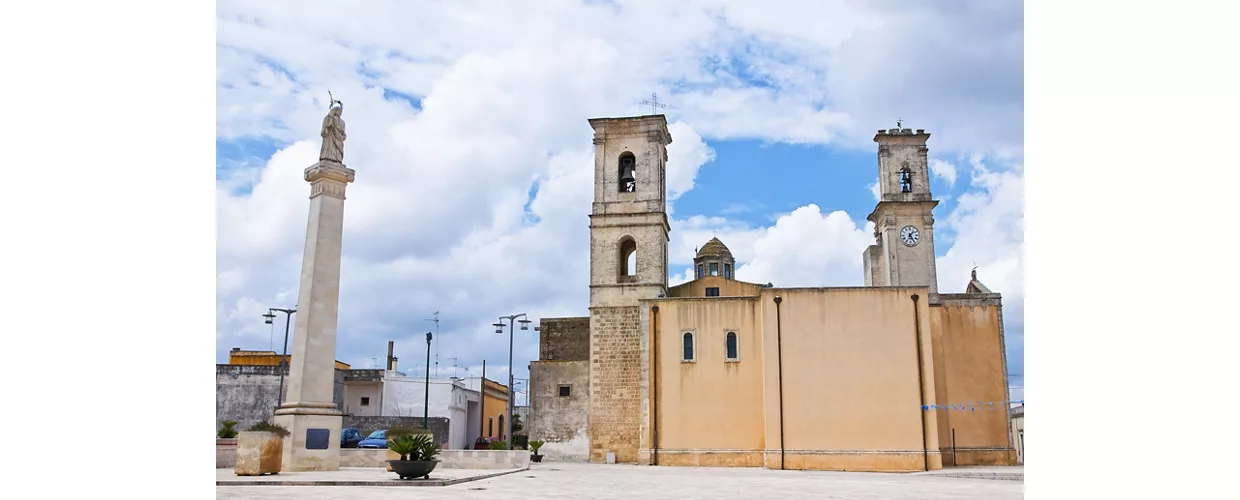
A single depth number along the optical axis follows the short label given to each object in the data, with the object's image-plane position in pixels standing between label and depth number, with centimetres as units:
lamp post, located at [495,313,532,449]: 3000
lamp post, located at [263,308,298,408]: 2943
